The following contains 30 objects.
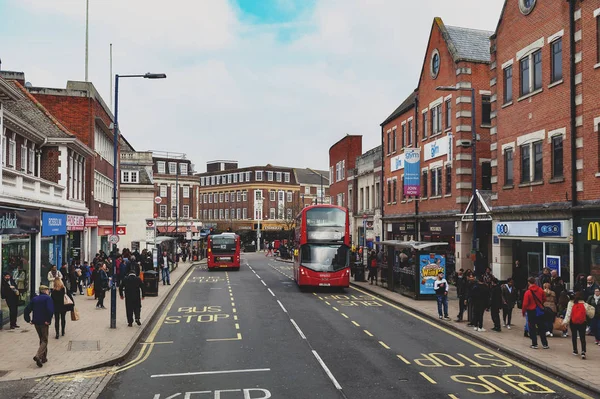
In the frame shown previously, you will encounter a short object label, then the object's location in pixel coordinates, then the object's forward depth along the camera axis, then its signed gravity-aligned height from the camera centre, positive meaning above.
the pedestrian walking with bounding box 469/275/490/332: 17.05 -2.32
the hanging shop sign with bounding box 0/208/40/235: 17.03 +0.05
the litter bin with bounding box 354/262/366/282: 34.36 -2.94
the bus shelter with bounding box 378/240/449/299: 24.27 -1.99
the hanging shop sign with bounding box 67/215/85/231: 27.76 -0.03
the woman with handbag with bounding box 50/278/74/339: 15.77 -2.15
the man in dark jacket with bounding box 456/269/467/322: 18.83 -2.54
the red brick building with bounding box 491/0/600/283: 19.64 +3.28
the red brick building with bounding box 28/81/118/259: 34.12 +6.11
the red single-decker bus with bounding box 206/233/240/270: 46.19 -2.40
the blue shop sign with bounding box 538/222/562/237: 20.80 -0.28
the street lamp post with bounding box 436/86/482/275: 23.39 +1.40
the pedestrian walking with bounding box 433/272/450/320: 19.03 -2.39
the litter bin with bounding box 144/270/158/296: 25.98 -2.78
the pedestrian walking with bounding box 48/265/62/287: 18.10 -1.64
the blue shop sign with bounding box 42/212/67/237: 22.33 -0.06
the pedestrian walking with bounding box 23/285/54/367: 12.51 -2.09
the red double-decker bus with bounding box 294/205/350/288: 28.06 -1.17
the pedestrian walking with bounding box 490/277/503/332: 17.03 -2.45
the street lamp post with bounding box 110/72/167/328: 17.39 +2.79
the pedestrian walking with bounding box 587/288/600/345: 15.13 -2.32
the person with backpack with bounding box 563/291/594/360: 13.20 -2.18
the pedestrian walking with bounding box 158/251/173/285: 31.44 -2.43
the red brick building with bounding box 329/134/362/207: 58.97 +6.22
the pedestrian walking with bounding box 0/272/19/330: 16.91 -2.17
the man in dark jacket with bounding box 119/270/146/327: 17.61 -2.28
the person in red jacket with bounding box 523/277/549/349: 14.50 -2.19
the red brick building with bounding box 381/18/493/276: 31.34 +5.13
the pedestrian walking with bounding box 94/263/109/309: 22.18 -2.43
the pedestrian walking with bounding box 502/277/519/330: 17.52 -2.33
